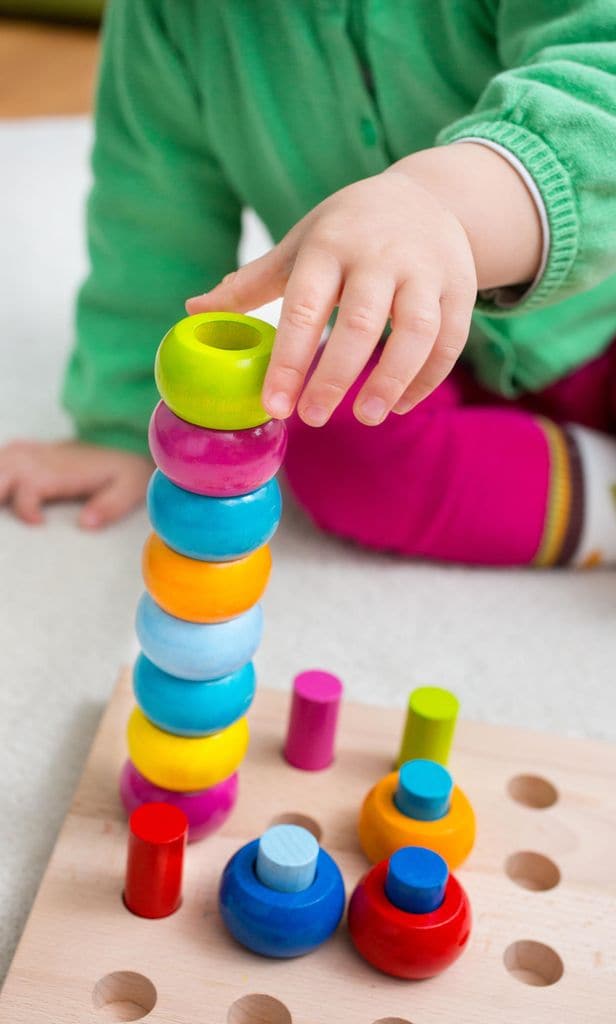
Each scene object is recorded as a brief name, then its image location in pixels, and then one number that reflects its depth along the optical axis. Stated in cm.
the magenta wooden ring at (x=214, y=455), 47
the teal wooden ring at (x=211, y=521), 49
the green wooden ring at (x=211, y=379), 46
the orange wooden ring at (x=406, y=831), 56
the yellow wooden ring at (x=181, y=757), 55
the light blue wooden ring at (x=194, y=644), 52
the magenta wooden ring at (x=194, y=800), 57
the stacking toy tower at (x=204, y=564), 47
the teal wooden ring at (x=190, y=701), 54
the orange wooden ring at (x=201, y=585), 51
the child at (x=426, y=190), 58
